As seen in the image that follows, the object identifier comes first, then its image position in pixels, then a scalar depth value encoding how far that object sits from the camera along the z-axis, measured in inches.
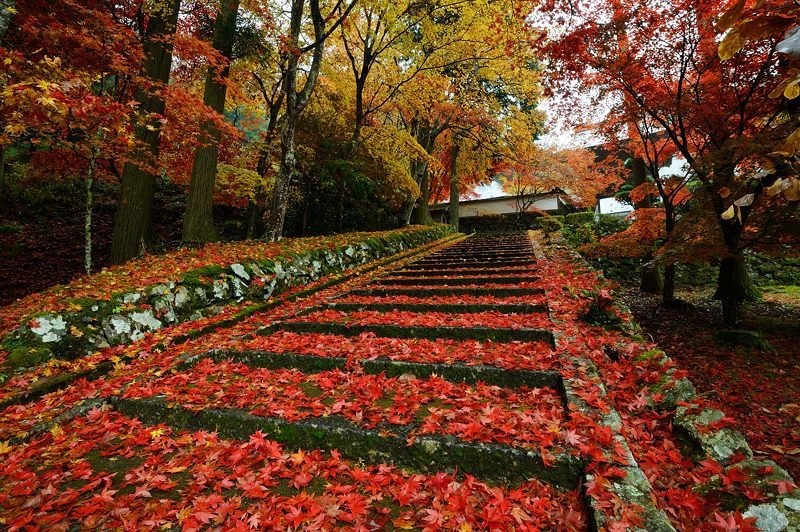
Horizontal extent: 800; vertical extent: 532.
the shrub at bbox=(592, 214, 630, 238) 689.6
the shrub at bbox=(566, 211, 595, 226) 796.6
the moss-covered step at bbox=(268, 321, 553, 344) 142.7
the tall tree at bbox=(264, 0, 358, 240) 295.3
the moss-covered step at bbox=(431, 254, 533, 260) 348.1
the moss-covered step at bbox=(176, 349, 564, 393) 109.7
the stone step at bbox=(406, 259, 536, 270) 308.3
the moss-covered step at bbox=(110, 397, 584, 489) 75.2
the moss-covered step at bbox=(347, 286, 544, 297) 208.1
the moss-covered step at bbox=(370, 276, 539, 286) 243.3
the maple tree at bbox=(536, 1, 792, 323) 242.4
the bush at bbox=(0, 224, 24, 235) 470.3
